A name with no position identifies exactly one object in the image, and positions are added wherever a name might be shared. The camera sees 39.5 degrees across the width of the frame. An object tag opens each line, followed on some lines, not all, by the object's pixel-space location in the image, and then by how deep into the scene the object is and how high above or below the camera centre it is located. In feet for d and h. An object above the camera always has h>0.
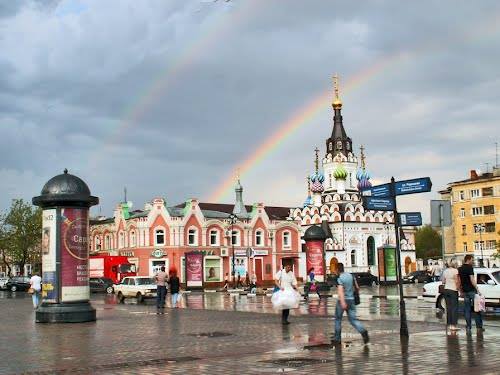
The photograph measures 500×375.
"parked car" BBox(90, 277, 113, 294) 198.16 -3.47
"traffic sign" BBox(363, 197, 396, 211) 54.03 +4.64
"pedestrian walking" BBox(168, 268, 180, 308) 99.76 -2.09
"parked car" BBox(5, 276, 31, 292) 222.07 -2.91
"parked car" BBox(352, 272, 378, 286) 236.22 -5.15
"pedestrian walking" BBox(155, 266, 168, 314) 91.86 -2.48
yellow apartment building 316.40 +21.73
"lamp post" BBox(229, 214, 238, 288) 240.73 +17.01
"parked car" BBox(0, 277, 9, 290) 227.79 -2.14
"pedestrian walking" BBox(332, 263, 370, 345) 47.78 -2.61
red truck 213.87 +1.51
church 326.85 +22.63
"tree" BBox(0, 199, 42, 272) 277.23 +17.62
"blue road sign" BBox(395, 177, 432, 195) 53.16 +5.88
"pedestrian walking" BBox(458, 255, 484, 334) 55.11 -2.27
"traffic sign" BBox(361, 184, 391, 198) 54.85 +5.69
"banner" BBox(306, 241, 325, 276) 164.66 +2.21
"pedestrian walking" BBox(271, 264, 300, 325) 63.87 -2.44
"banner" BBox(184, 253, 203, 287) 215.51 -0.05
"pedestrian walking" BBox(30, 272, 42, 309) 100.07 -1.58
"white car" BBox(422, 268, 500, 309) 77.41 -2.81
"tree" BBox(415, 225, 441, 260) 460.55 +12.63
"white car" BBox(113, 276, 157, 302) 126.72 -3.02
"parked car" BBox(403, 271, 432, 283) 248.32 -5.46
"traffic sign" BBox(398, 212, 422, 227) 56.49 +3.60
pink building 238.48 +10.96
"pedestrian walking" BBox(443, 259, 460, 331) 55.36 -2.42
